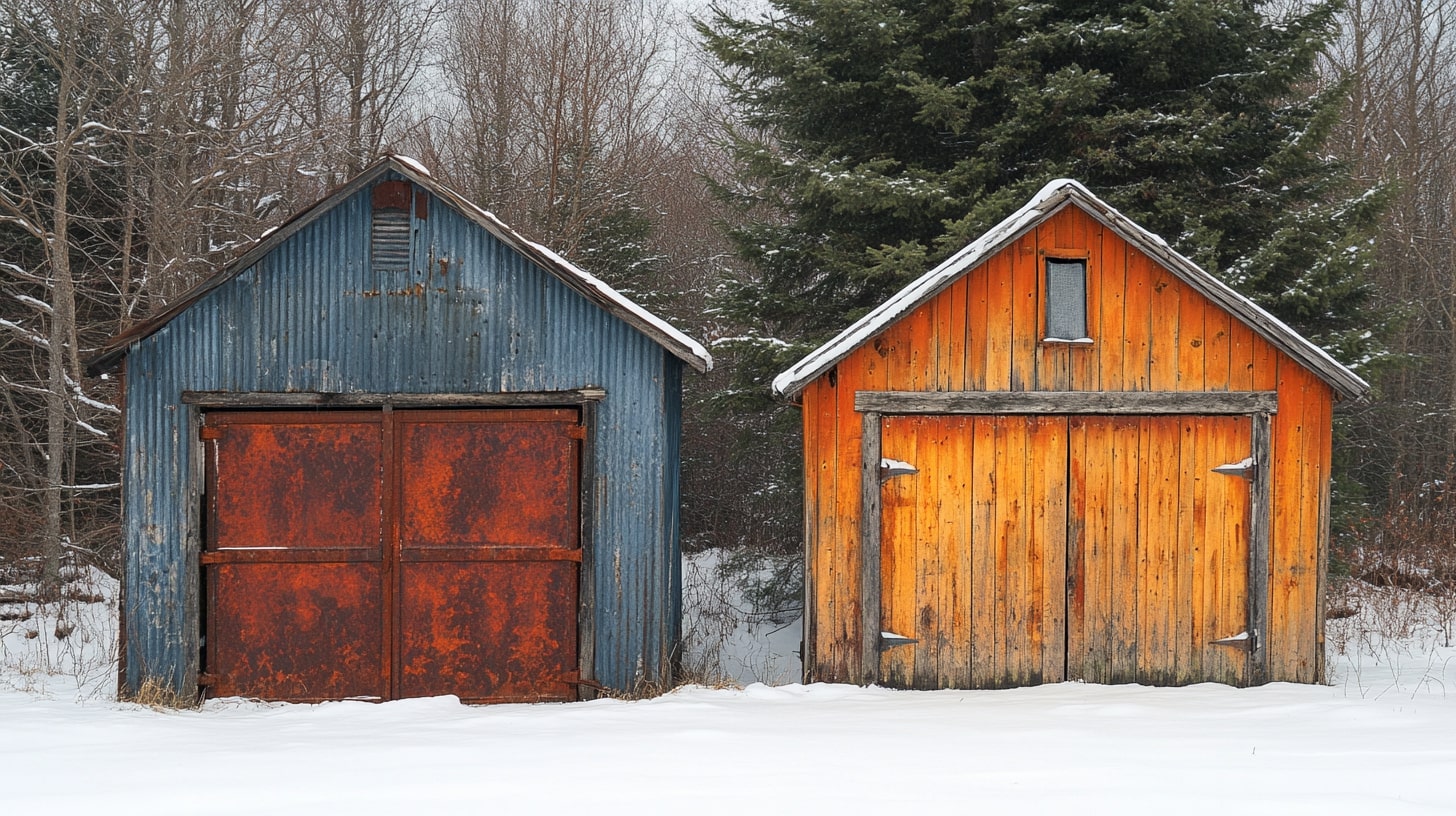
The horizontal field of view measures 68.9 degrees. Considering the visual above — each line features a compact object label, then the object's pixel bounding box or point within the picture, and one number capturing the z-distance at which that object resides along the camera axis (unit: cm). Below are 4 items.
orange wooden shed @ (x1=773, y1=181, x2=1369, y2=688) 824
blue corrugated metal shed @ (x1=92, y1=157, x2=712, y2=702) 807
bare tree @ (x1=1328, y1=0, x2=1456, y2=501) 1834
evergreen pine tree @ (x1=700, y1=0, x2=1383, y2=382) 1113
